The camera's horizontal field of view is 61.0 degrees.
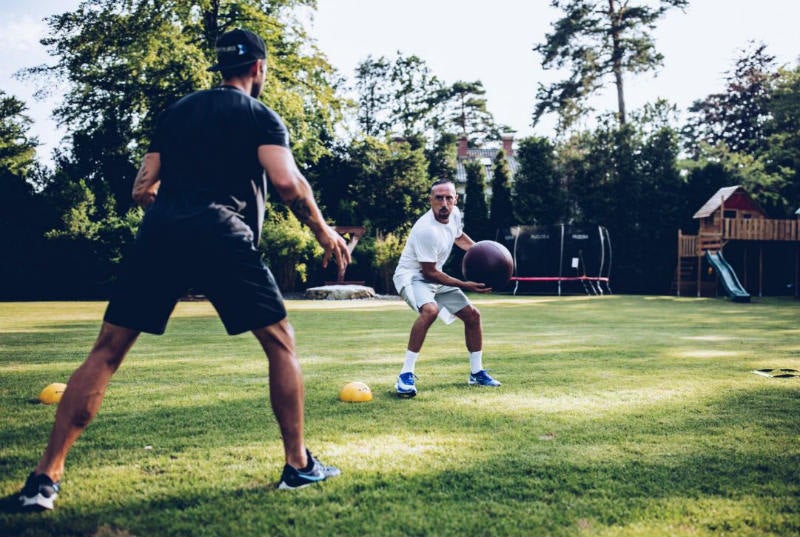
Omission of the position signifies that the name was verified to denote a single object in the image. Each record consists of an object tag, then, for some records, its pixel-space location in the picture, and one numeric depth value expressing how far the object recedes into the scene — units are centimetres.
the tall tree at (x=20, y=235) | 2689
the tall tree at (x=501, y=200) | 3703
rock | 2634
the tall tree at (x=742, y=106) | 4819
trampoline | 3272
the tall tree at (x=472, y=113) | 5781
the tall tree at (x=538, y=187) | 3653
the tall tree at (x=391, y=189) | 3934
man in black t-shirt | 327
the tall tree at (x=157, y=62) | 2419
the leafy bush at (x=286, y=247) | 2780
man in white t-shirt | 647
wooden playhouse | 2972
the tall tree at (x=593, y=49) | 3775
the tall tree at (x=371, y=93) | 5734
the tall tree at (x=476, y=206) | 3697
